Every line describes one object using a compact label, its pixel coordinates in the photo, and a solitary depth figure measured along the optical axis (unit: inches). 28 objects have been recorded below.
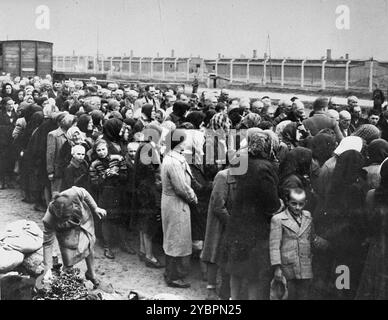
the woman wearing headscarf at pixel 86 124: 300.4
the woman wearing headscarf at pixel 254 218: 178.5
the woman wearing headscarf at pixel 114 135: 269.3
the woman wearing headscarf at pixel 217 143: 233.0
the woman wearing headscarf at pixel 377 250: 165.3
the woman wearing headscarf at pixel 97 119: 309.1
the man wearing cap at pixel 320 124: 279.9
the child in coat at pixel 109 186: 262.1
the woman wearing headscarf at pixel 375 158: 193.8
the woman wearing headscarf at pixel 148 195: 257.0
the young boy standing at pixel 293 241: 177.9
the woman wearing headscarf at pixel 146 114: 321.1
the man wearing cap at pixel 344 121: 311.6
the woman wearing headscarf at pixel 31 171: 342.6
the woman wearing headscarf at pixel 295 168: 187.6
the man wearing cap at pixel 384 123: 322.7
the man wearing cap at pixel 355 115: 365.2
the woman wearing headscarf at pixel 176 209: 225.8
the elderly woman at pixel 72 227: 214.5
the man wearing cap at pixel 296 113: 303.6
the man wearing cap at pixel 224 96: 430.0
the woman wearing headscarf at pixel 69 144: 277.9
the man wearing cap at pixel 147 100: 413.6
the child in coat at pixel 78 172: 267.0
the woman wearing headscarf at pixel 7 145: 387.5
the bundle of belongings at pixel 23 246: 183.3
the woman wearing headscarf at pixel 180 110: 304.7
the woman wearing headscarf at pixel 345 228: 177.9
